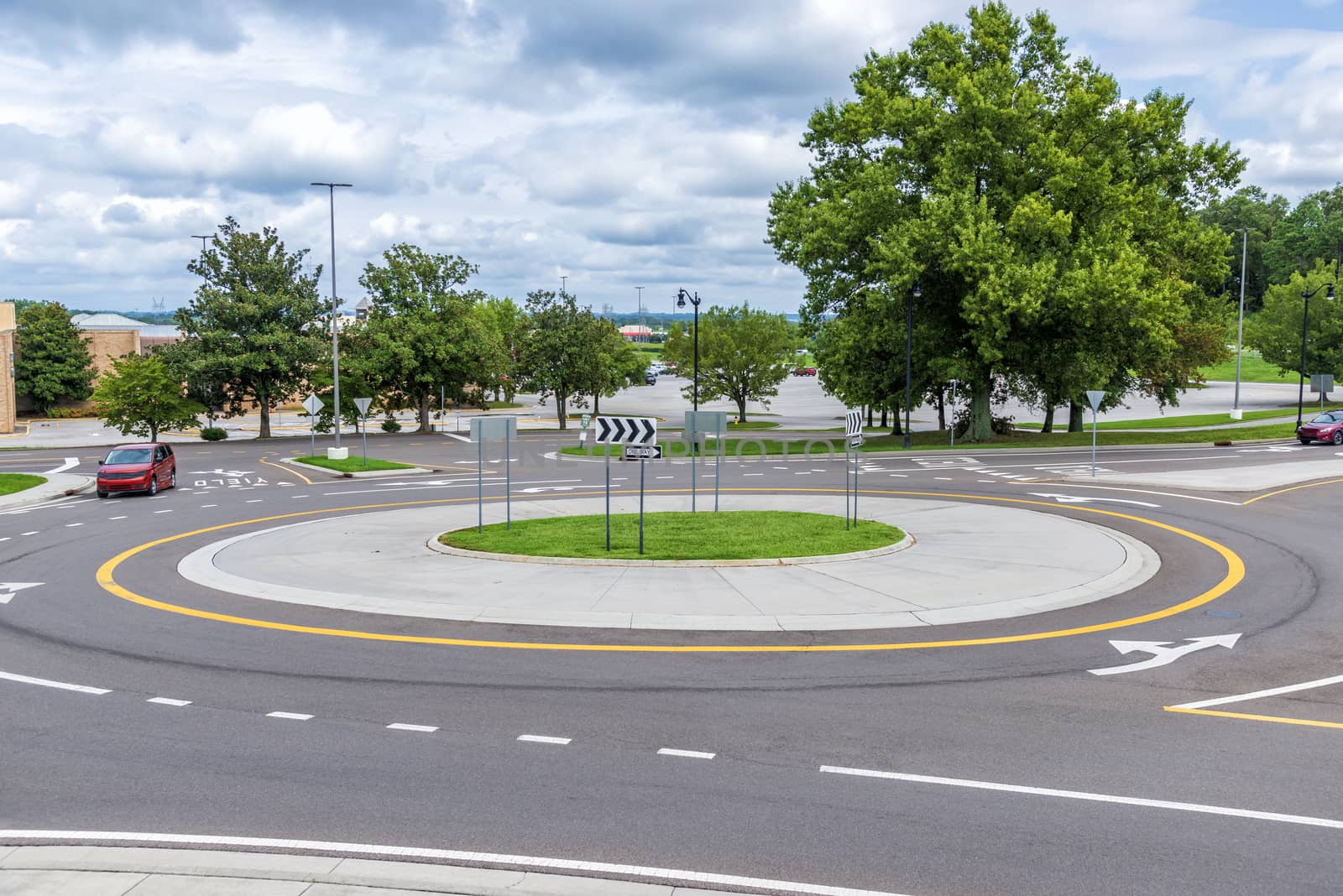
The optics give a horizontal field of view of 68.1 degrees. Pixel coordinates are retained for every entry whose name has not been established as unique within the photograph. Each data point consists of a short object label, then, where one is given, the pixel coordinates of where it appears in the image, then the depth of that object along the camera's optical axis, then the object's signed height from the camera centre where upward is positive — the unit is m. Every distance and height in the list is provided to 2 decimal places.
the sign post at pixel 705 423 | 24.58 -0.87
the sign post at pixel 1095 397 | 32.62 -0.19
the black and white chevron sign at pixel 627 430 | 18.89 -0.82
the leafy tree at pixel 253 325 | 56.19 +3.59
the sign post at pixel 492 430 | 21.32 -0.92
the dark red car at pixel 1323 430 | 42.59 -1.63
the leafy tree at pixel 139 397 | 50.25 -0.60
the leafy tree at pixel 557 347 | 64.25 +2.60
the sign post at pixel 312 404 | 41.91 -0.78
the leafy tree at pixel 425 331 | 60.75 +3.43
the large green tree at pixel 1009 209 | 41.56 +8.14
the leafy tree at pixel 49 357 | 77.69 +2.12
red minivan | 31.45 -2.73
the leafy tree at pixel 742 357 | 68.06 +2.22
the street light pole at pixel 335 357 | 41.17 +1.24
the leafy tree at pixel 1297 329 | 71.44 +4.79
